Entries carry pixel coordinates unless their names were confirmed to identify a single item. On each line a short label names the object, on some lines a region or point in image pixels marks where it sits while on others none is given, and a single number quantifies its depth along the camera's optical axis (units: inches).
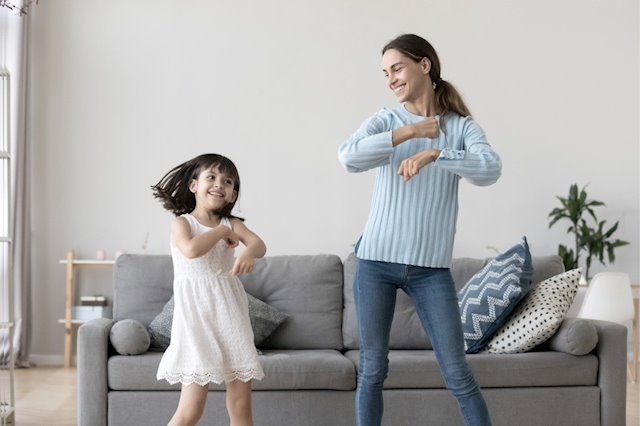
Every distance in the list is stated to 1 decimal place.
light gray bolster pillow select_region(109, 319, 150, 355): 130.0
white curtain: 228.1
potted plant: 225.9
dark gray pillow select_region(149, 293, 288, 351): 137.2
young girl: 101.1
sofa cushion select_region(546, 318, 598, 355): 130.8
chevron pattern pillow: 135.7
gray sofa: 128.5
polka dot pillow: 133.7
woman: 98.3
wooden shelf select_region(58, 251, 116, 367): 226.2
